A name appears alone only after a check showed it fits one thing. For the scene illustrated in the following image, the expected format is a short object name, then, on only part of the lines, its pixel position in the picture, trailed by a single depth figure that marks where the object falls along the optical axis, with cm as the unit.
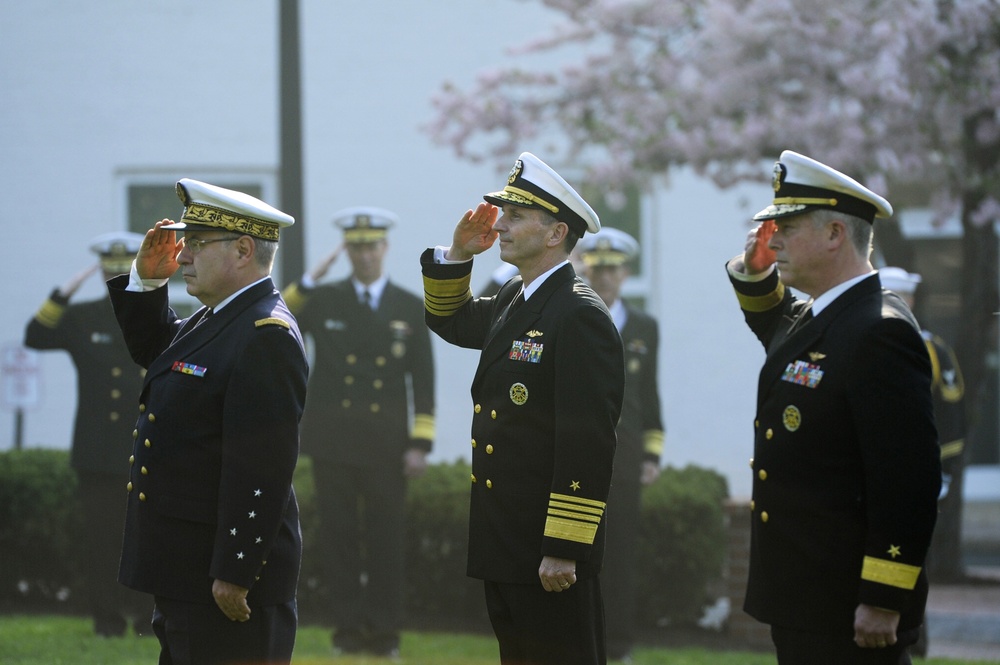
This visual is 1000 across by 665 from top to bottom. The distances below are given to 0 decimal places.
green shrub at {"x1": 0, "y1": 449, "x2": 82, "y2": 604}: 1761
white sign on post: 2164
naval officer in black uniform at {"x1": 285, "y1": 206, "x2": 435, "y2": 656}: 1576
